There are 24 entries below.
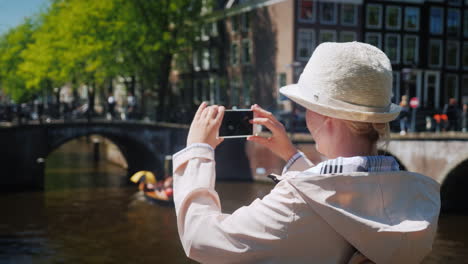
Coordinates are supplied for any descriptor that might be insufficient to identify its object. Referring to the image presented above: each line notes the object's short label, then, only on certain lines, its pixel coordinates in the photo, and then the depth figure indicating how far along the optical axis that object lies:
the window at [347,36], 28.40
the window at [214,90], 33.25
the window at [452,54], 30.64
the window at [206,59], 33.93
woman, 1.29
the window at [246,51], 31.17
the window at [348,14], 28.38
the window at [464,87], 30.70
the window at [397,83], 28.86
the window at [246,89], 30.98
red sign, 20.16
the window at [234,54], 31.90
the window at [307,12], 27.88
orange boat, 21.52
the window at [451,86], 30.64
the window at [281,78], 28.36
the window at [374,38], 28.88
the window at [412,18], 29.55
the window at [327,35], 28.25
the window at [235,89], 31.83
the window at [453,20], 30.48
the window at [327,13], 28.14
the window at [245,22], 31.09
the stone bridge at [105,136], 22.88
